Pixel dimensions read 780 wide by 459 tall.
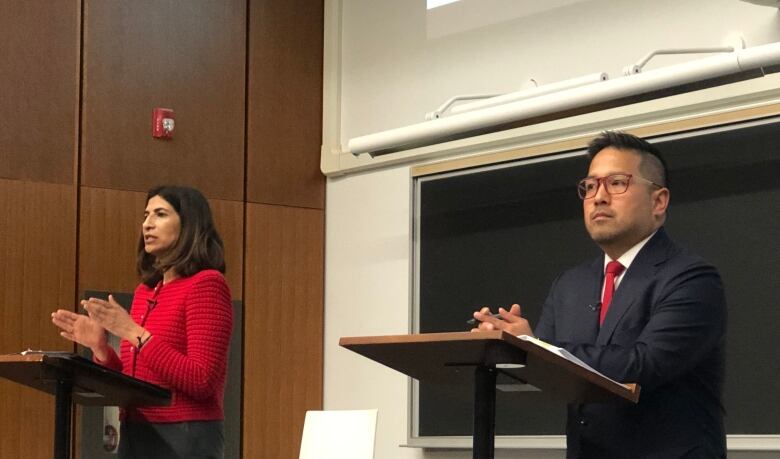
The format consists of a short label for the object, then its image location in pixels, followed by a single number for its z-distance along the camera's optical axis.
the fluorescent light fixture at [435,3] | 6.15
